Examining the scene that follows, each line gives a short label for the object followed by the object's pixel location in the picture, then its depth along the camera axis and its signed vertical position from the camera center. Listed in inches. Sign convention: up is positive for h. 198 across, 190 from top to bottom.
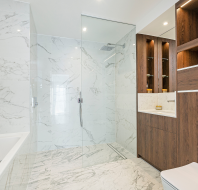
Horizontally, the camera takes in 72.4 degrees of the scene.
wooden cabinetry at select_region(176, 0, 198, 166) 58.4 +5.8
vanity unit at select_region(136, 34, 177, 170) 73.5 -3.0
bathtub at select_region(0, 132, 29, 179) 61.4 -20.9
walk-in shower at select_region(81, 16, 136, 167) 87.3 +6.9
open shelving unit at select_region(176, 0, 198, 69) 66.6 +30.7
